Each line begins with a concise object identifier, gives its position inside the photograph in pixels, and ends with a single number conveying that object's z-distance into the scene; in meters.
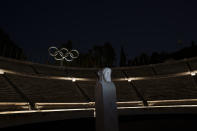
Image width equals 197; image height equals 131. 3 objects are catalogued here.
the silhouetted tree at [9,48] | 42.67
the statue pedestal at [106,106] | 7.00
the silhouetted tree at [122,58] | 61.36
